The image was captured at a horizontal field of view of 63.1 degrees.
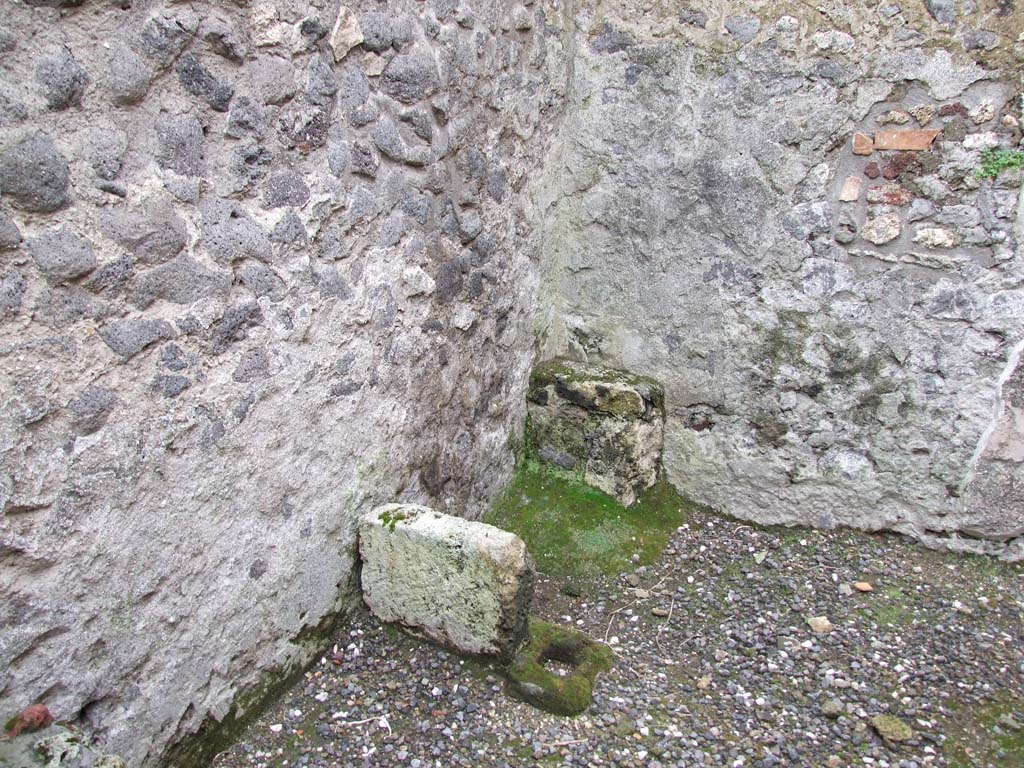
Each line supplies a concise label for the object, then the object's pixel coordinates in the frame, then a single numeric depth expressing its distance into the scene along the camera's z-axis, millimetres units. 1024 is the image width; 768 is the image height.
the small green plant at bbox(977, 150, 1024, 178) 2580
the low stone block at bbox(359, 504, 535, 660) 2322
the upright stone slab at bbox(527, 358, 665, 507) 3174
